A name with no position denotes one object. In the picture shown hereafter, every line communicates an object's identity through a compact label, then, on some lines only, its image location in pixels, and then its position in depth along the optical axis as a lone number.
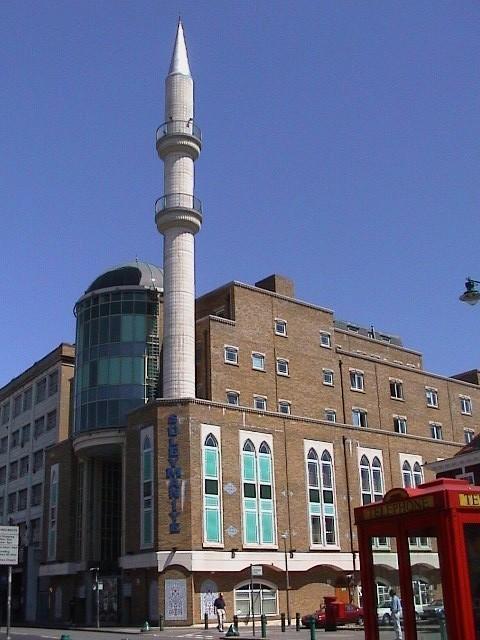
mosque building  42.94
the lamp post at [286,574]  44.97
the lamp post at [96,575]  40.97
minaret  47.09
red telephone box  11.29
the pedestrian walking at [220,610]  39.59
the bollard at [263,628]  31.27
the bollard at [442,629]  11.45
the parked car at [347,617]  38.66
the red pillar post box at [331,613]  37.95
